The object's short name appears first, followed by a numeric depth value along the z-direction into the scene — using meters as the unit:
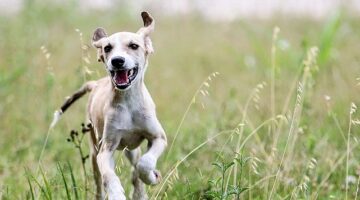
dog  8.34
